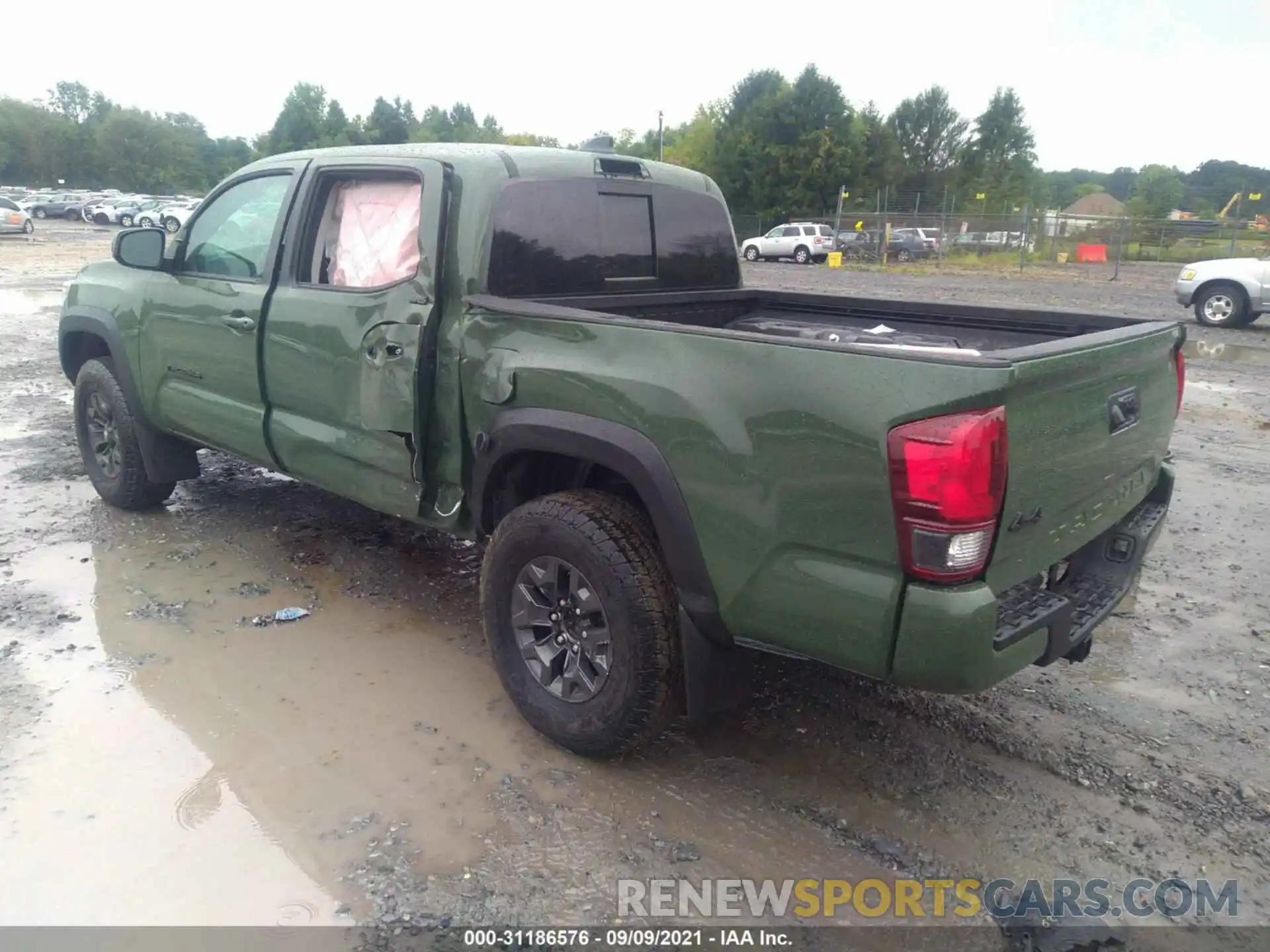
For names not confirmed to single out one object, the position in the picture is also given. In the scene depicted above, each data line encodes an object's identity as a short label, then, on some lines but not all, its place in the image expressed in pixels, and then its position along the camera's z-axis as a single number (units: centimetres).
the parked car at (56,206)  5075
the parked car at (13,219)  3253
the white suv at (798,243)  3575
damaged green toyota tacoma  242
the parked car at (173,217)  3825
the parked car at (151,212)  3719
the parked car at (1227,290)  1425
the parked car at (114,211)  4603
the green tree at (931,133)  7481
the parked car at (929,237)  3550
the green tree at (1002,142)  7475
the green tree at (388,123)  8419
